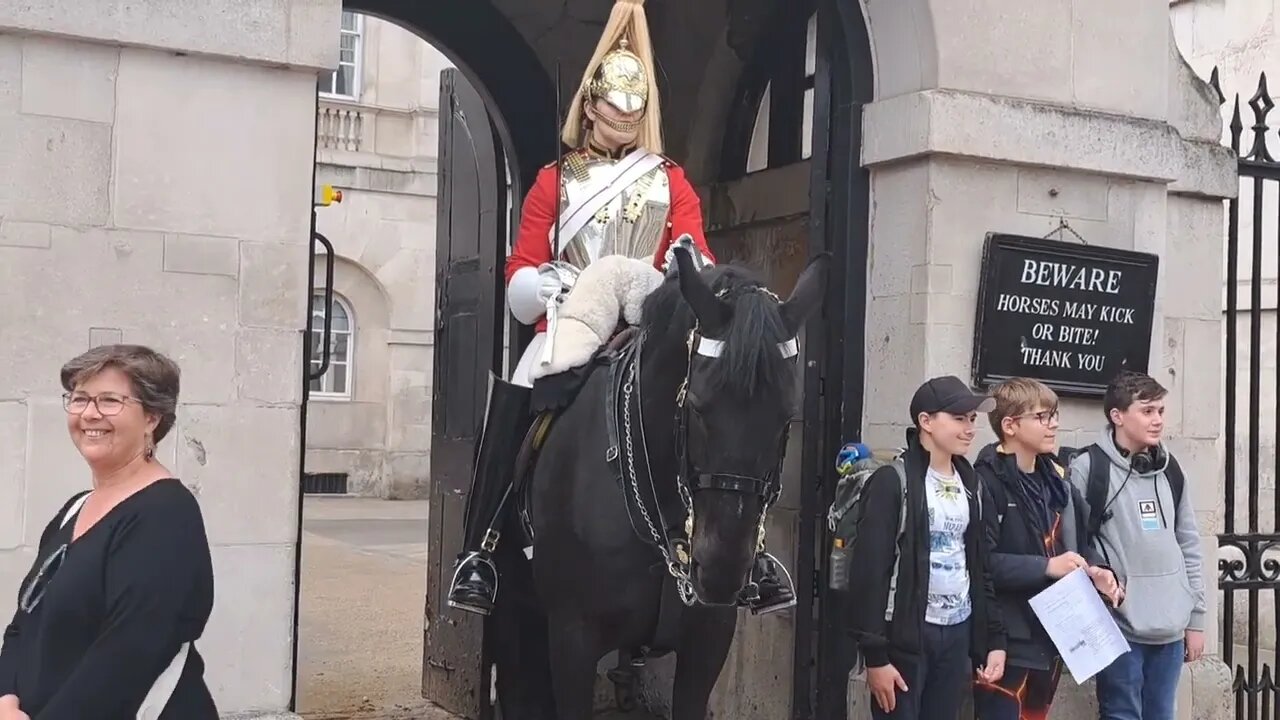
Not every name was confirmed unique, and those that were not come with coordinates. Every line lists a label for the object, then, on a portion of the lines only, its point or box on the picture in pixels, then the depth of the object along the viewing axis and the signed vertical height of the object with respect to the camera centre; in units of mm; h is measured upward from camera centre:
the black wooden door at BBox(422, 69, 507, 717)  7043 +209
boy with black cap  4664 -583
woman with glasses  2852 -425
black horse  3766 -263
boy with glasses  4992 -460
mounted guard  4930 +635
